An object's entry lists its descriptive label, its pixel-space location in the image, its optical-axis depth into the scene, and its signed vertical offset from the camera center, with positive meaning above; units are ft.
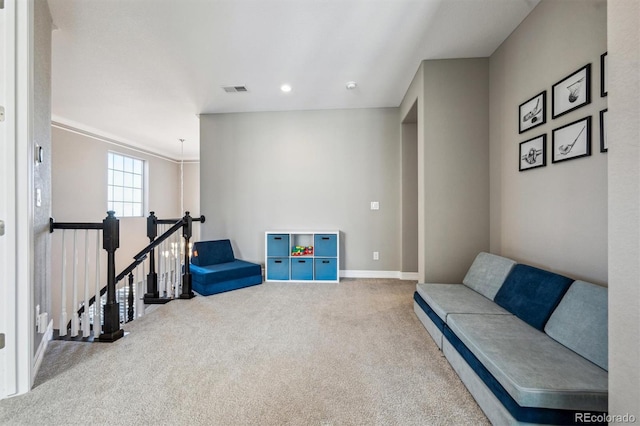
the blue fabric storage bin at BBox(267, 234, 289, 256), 13.30 -1.64
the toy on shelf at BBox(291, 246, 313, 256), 13.52 -1.98
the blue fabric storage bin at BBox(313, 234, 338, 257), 13.16 -1.62
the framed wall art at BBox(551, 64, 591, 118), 5.58 +2.70
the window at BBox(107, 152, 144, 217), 18.88 +2.05
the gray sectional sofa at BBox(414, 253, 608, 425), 3.61 -2.33
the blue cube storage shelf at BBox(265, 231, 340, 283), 13.11 -2.33
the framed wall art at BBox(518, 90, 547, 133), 6.77 +2.69
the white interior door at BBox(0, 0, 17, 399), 4.83 +0.18
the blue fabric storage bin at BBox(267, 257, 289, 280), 13.21 -2.78
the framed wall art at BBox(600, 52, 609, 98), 5.15 +2.70
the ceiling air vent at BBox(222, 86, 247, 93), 11.35 +5.33
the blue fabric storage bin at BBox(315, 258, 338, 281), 13.05 -2.80
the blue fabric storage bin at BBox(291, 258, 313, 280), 13.17 -2.84
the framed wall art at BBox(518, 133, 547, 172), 6.81 +1.60
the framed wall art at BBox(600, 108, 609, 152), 5.12 +1.60
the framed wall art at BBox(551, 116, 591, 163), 5.59 +1.61
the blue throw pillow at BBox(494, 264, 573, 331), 5.39 -1.79
